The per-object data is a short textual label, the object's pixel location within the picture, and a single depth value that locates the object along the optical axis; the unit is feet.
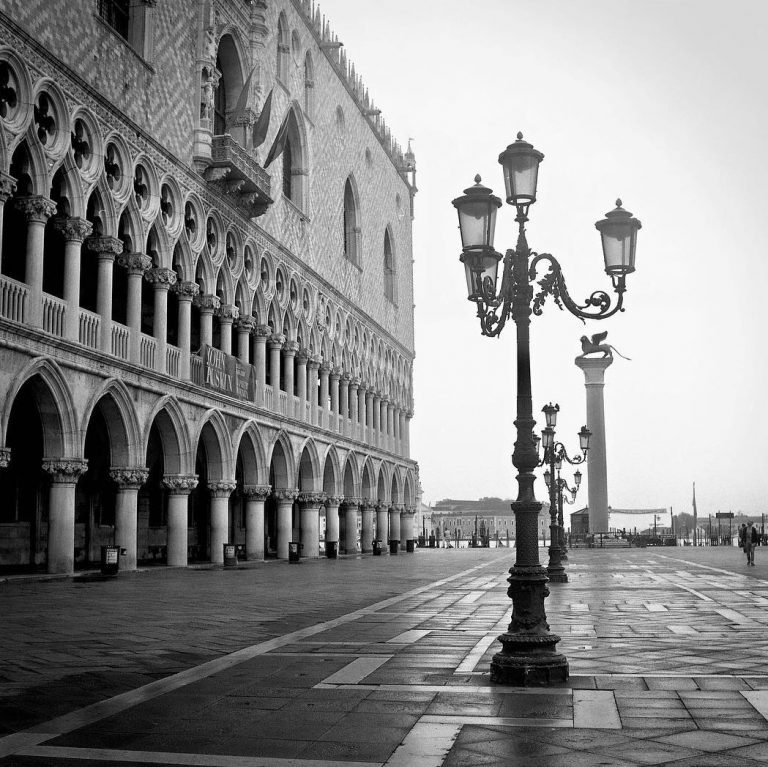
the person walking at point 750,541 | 90.94
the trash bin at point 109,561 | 66.85
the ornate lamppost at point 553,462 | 64.75
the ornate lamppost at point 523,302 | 23.98
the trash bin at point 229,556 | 88.58
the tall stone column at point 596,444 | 175.52
